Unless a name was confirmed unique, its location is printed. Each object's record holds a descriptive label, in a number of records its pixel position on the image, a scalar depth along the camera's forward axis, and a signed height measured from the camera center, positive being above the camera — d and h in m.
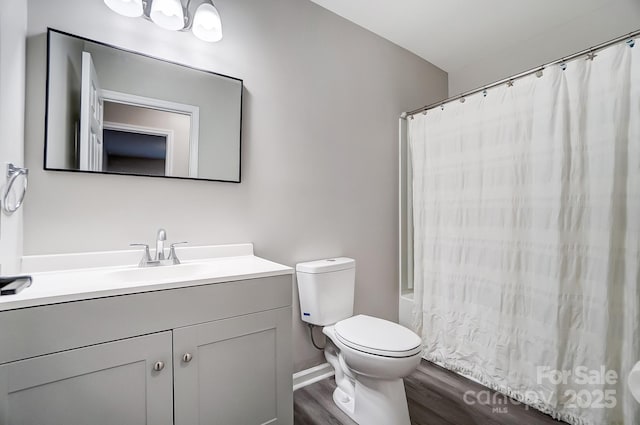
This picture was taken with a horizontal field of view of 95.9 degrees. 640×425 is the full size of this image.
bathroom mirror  1.18 +0.45
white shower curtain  1.34 -0.12
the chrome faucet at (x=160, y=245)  1.30 -0.15
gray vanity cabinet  0.81 -0.49
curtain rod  1.29 +0.79
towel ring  0.93 +0.08
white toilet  1.32 -0.64
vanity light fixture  1.24 +0.89
